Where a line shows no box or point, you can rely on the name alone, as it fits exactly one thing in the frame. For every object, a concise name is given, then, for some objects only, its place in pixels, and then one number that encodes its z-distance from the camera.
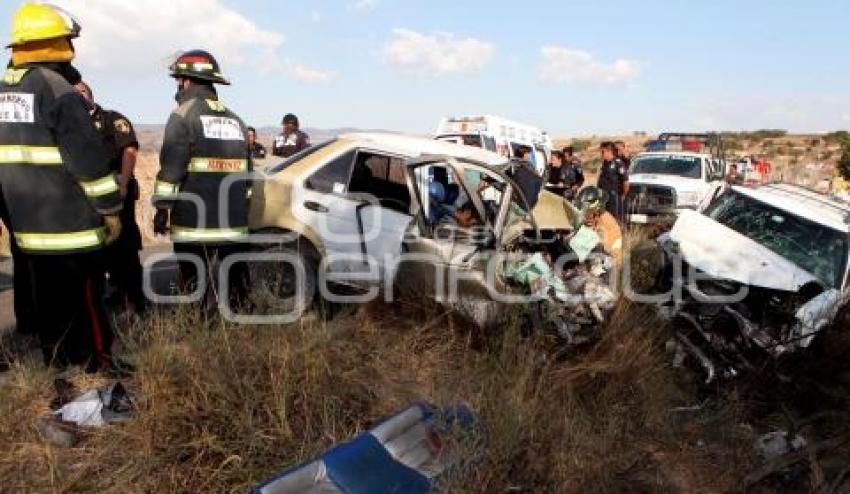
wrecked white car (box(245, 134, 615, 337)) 4.85
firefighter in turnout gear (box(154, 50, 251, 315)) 4.23
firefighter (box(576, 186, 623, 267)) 5.89
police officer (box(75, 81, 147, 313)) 4.98
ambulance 15.63
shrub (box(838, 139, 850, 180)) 24.94
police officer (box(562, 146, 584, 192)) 12.02
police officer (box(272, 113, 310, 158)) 8.83
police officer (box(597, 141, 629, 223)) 11.30
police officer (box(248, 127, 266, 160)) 9.55
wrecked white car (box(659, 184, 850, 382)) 5.07
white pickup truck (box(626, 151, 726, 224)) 12.72
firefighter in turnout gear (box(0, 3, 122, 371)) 3.32
